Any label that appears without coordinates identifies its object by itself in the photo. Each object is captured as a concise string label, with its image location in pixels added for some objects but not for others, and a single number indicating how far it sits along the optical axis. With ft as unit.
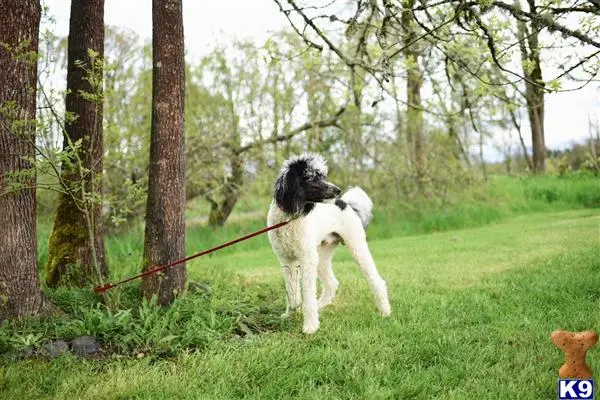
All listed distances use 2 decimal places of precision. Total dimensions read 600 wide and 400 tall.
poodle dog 15.14
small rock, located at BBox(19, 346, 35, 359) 13.26
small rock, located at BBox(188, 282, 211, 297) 17.33
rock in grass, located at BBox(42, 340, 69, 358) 13.30
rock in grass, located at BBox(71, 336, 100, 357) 13.50
